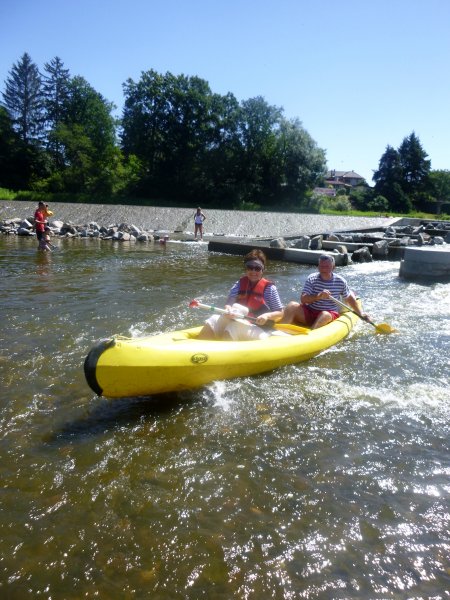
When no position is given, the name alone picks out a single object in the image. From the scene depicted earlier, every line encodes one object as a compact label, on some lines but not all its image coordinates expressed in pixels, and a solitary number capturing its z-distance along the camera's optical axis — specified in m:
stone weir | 14.76
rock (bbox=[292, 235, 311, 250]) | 16.86
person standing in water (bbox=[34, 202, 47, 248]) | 14.69
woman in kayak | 5.09
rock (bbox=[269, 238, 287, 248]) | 15.96
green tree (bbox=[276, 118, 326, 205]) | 39.53
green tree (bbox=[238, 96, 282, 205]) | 40.72
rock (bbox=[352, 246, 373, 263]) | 15.63
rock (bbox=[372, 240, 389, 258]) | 16.09
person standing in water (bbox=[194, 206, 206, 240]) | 21.23
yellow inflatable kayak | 3.73
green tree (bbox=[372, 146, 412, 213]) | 48.06
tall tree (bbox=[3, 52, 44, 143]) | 53.62
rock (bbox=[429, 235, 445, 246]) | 17.99
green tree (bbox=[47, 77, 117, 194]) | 37.91
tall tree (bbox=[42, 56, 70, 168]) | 54.72
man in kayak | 6.11
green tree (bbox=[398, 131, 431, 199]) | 52.25
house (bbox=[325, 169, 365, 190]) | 84.59
